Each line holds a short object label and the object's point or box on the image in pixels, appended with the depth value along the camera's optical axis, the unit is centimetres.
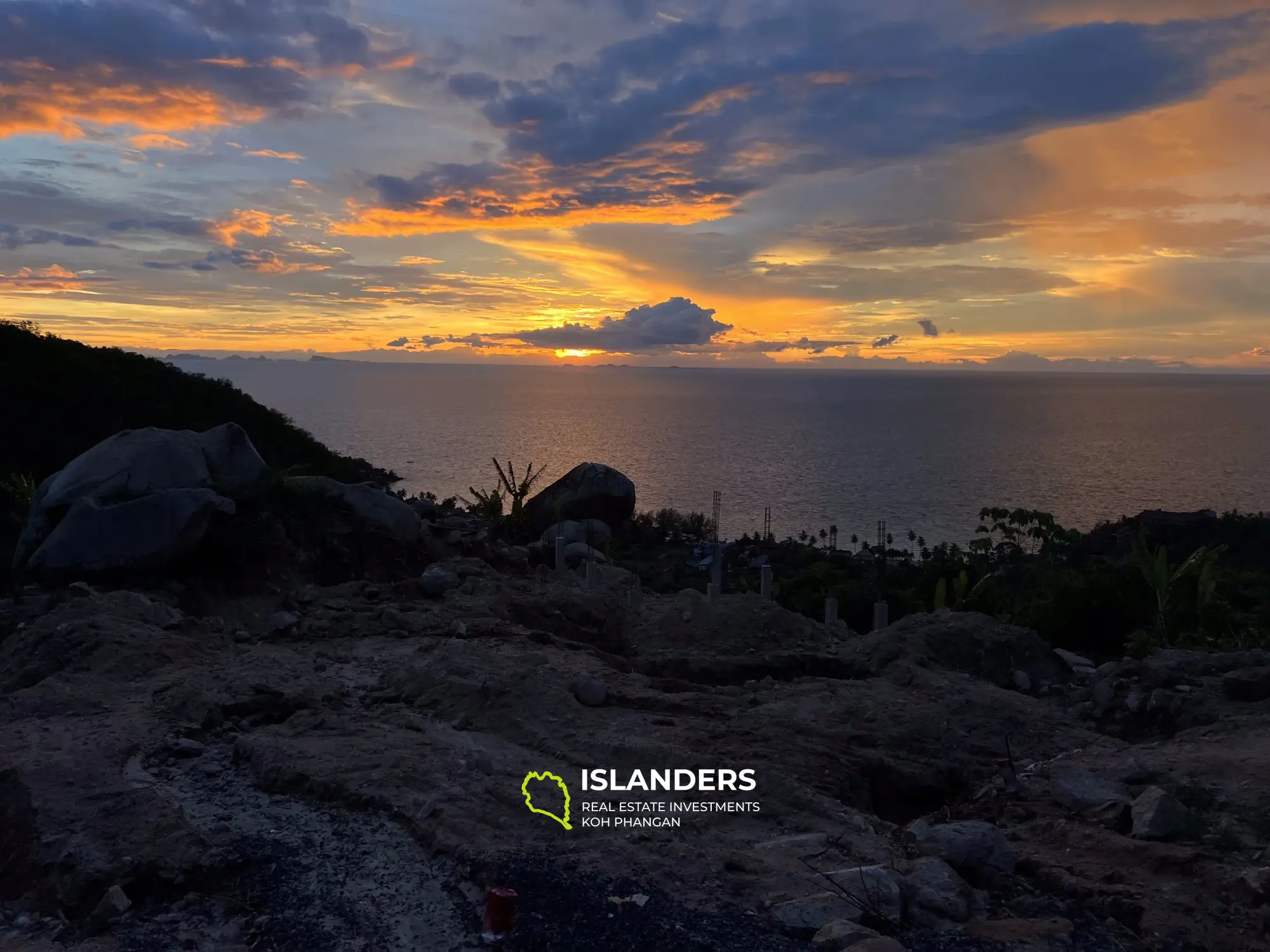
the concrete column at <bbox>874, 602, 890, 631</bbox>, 1473
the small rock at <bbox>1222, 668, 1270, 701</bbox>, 973
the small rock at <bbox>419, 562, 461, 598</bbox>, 1336
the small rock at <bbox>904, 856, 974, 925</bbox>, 543
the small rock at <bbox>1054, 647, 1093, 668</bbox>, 1246
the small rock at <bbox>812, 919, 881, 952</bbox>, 496
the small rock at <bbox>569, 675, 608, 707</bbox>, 927
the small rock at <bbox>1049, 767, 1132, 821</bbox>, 703
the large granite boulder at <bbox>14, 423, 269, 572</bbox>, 1280
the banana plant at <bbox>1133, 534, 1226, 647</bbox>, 1505
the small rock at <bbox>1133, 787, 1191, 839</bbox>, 644
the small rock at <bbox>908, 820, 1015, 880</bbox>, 602
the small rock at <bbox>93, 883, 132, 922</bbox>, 534
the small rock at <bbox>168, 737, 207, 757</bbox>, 775
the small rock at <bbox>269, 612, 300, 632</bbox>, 1167
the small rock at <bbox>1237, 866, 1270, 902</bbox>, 554
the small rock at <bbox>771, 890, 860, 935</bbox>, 516
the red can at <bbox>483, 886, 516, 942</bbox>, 516
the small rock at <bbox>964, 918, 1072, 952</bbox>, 511
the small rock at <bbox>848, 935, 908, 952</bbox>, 480
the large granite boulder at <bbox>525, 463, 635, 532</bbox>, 3056
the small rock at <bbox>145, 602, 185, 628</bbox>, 1138
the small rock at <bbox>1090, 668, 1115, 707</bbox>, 1025
